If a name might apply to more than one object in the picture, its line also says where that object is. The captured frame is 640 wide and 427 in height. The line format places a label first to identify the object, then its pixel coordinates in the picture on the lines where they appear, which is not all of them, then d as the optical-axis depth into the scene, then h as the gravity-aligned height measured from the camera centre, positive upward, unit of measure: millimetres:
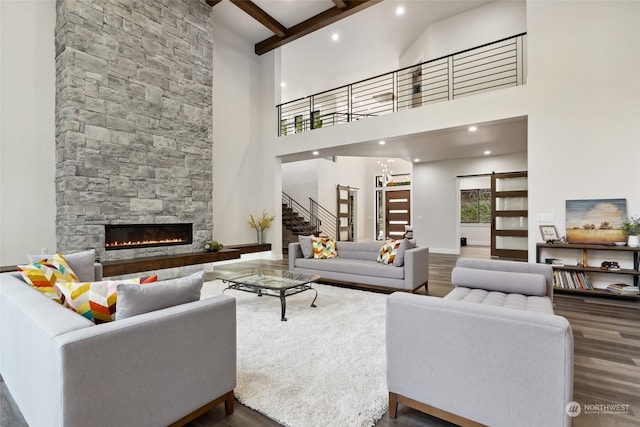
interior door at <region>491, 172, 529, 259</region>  7672 -31
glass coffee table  3354 -799
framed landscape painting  4246 -85
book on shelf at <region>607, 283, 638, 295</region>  4098 -1013
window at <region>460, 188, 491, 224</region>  11859 +333
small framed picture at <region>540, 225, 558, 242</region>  4598 -282
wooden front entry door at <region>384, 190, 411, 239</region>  12430 +107
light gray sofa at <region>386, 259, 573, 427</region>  1299 -698
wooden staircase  9992 -309
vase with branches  7895 -237
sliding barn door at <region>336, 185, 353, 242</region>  11867 +25
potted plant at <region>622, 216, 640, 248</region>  4062 -203
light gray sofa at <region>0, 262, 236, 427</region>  1172 -660
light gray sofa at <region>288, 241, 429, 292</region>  4332 -818
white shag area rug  1790 -1136
